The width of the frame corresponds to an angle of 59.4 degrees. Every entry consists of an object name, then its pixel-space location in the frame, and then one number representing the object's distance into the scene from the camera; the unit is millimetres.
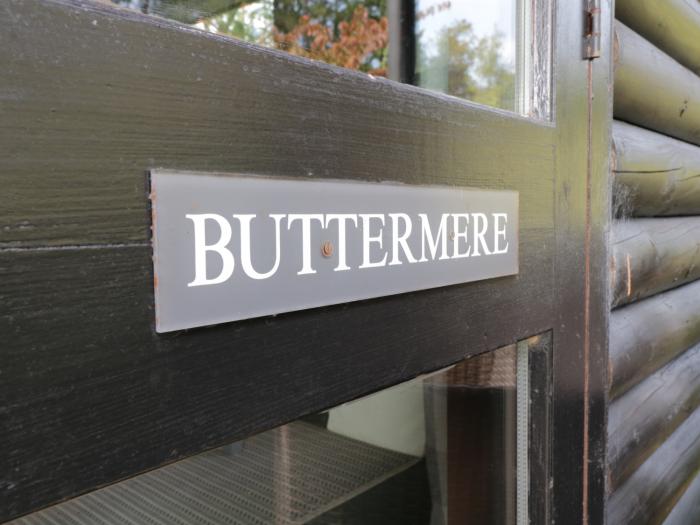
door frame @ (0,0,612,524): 403
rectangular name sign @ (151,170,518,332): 479
